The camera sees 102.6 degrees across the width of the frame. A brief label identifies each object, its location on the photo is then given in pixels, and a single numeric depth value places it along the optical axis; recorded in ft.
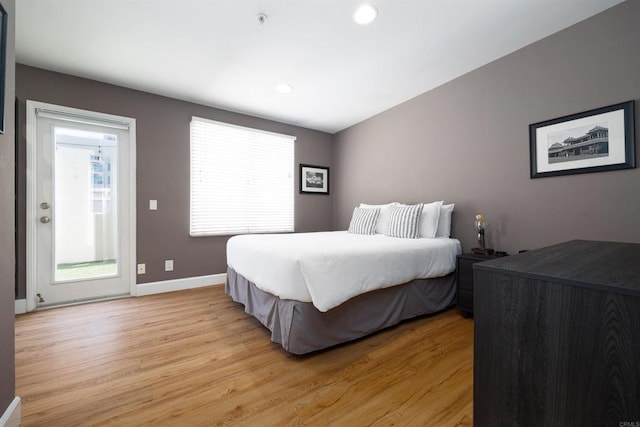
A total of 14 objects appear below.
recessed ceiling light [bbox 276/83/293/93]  9.88
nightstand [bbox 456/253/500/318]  7.65
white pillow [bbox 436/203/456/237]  9.38
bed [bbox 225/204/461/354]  5.70
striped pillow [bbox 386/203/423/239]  9.20
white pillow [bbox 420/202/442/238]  9.17
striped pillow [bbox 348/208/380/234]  10.81
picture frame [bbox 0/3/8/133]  3.61
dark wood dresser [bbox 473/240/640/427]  1.96
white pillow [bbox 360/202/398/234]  10.66
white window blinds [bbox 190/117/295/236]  11.46
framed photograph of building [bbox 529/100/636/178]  6.07
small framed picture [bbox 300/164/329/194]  14.40
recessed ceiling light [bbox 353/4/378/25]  6.14
